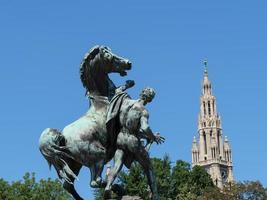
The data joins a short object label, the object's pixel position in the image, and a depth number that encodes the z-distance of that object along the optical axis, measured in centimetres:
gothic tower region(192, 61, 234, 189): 15038
